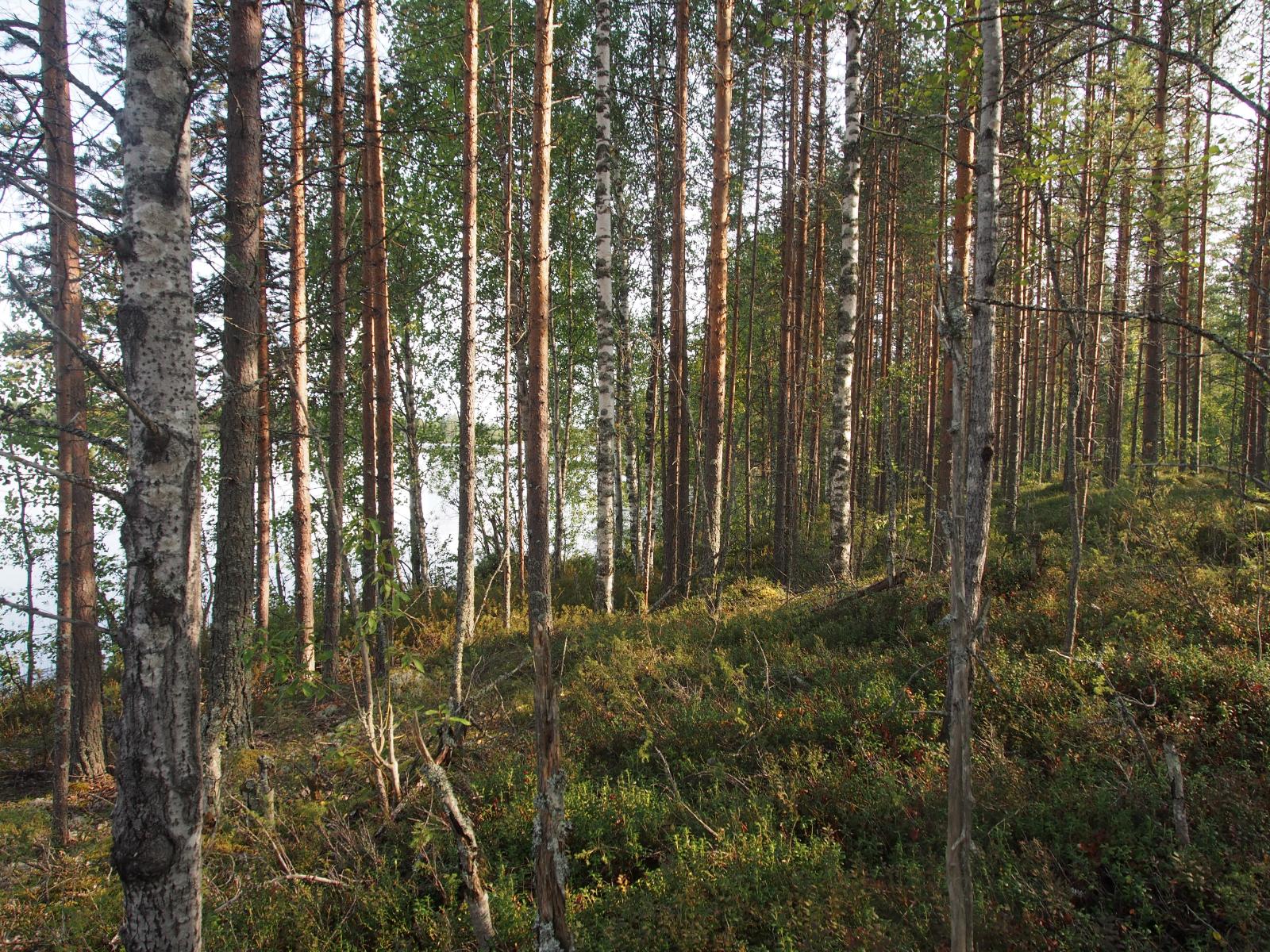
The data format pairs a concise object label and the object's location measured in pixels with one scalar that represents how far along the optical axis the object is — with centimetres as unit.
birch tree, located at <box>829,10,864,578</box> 938
